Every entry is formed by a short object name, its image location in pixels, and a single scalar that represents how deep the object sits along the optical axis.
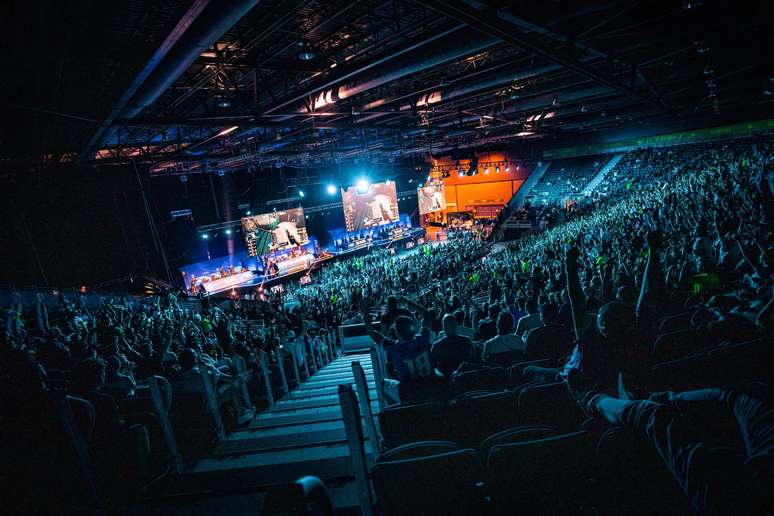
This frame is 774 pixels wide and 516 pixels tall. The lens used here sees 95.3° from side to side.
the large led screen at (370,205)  28.47
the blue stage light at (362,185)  28.54
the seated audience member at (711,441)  1.12
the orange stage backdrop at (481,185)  33.72
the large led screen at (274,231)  24.52
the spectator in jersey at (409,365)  3.24
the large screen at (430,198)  32.66
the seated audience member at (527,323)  4.76
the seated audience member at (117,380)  3.99
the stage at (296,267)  23.55
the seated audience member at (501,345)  3.86
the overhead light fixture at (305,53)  6.22
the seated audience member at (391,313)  5.21
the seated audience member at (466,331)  4.73
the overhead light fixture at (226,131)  11.46
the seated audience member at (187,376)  4.25
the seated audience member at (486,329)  5.09
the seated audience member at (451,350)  3.43
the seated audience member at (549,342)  3.52
